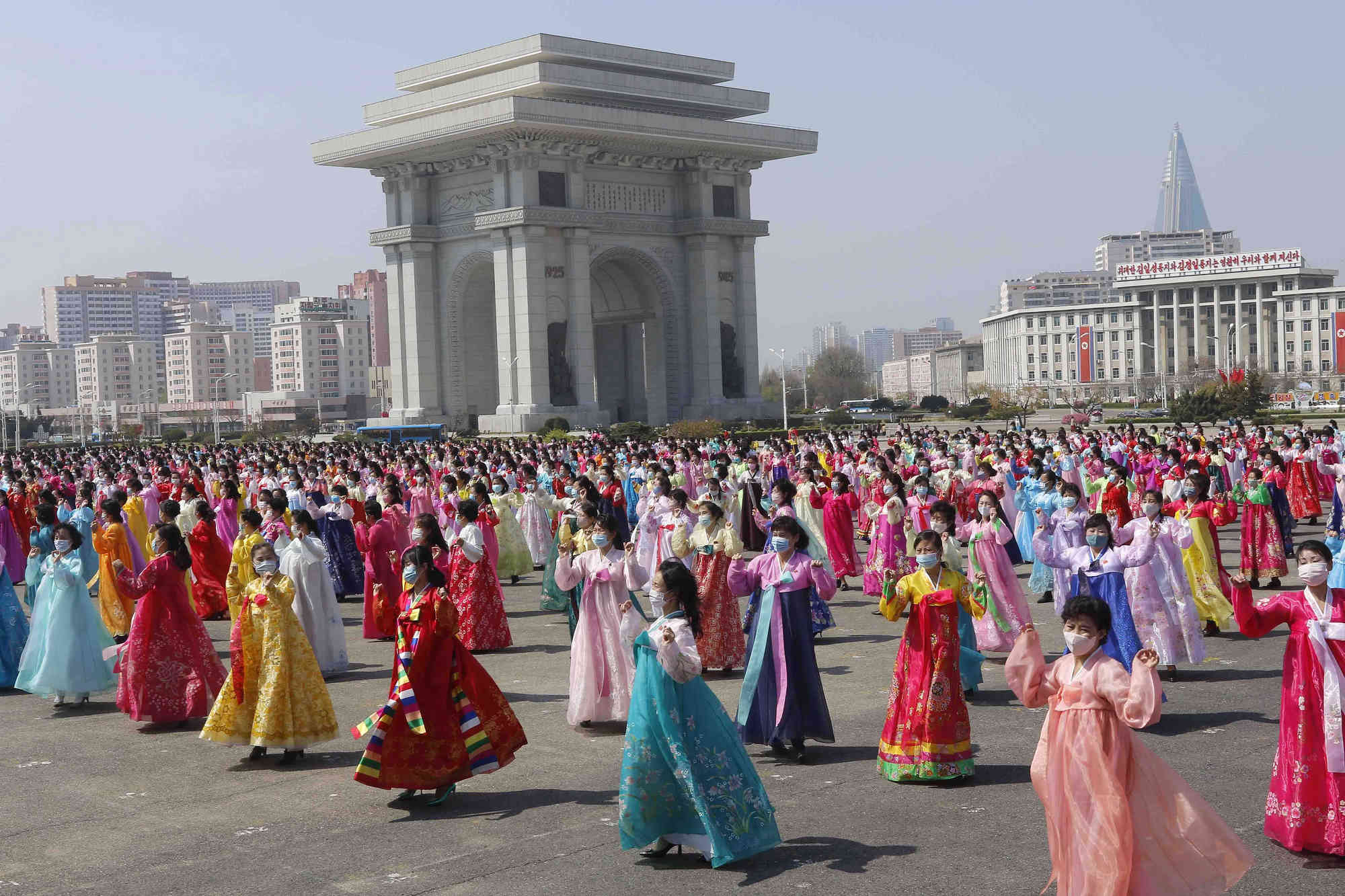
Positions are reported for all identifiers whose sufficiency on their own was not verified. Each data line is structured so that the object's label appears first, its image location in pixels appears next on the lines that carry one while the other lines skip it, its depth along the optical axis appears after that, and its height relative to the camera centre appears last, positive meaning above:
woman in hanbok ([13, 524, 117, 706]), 10.85 -1.49
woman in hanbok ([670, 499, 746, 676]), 10.98 -1.30
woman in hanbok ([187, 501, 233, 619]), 14.62 -1.34
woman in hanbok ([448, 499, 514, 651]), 12.73 -1.50
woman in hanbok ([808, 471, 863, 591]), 16.69 -1.24
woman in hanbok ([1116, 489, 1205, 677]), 10.44 -1.38
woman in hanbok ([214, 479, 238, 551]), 18.39 -1.05
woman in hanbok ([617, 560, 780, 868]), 6.61 -1.59
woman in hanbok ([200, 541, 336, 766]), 8.77 -1.53
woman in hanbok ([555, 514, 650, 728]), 9.56 -1.40
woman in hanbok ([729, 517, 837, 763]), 8.44 -1.42
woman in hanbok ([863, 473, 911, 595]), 15.12 -1.26
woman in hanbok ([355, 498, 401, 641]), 13.16 -1.20
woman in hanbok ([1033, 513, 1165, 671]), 9.83 -1.06
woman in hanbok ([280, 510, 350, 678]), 11.83 -1.35
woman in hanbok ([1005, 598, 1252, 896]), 5.68 -1.57
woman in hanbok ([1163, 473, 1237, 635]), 12.38 -1.32
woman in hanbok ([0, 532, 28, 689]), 11.64 -1.54
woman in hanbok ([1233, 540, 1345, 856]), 6.47 -1.40
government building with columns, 124.00 +6.98
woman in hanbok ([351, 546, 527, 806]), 7.59 -1.52
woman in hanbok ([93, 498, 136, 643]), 13.78 -1.21
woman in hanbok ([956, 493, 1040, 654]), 11.02 -1.30
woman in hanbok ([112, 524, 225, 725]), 9.89 -1.46
